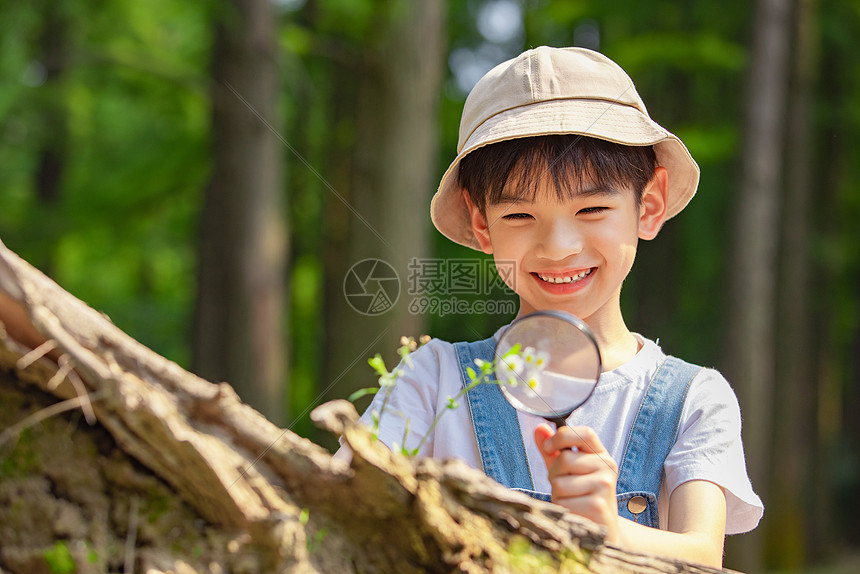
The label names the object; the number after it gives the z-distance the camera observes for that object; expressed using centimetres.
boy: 196
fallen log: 141
